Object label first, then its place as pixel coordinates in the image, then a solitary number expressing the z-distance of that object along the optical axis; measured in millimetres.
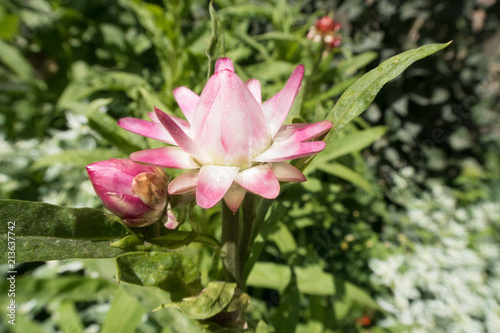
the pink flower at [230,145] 114
